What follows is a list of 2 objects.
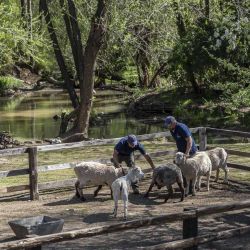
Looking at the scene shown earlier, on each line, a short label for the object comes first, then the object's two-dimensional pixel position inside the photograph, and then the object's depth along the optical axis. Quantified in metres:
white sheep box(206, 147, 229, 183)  13.26
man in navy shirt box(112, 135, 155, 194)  12.14
